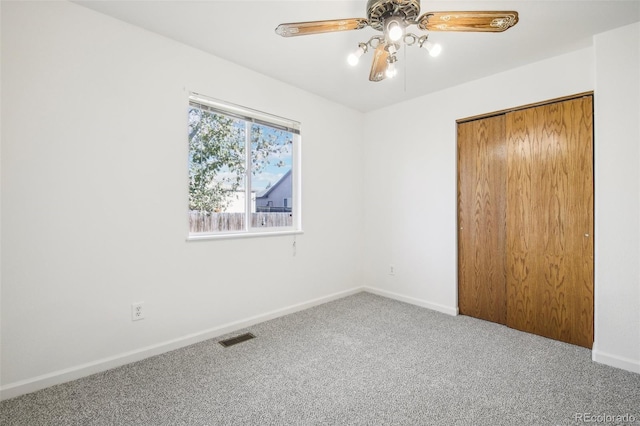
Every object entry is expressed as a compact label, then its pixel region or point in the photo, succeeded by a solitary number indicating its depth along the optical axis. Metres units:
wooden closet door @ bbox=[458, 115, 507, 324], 3.02
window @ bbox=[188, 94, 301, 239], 2.67
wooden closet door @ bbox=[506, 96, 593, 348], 2.49
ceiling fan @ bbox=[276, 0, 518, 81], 1.51
